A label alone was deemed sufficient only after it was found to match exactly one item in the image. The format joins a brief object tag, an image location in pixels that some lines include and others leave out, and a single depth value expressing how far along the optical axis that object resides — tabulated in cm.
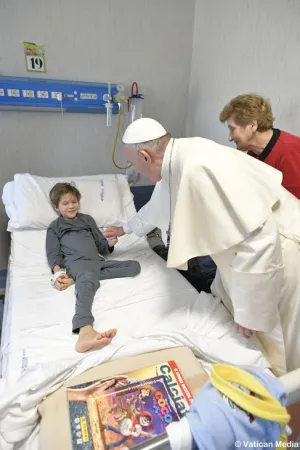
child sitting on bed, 138
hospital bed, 106
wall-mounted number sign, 225
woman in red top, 155
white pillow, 229
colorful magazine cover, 90
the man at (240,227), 113
